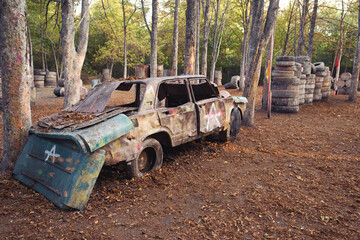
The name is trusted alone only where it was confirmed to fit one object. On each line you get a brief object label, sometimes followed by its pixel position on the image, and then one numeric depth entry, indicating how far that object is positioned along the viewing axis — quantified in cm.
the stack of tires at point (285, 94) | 1020
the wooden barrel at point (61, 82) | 1784
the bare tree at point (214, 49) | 1888
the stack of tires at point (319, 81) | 1297
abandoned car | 328
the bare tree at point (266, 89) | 866
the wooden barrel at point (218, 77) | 2641
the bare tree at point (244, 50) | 1886
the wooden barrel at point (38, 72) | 2383
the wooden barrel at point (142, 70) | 1145
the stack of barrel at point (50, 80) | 2507
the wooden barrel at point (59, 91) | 1644
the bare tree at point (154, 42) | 1228
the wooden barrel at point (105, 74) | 2400
